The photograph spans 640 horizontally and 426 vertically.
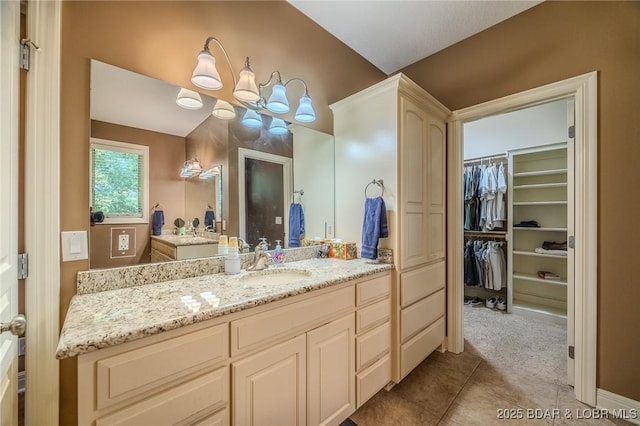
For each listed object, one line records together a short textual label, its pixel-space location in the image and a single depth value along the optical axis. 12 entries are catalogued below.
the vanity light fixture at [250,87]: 1.39
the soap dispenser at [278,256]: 1.82
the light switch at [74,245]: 1.13
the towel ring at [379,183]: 1.96
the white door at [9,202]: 0.88
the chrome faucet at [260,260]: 1.67
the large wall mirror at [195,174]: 1.28
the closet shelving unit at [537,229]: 3.21
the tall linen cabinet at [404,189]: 1.87
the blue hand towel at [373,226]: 1.87
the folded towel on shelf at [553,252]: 3.07
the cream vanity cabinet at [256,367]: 0.79
